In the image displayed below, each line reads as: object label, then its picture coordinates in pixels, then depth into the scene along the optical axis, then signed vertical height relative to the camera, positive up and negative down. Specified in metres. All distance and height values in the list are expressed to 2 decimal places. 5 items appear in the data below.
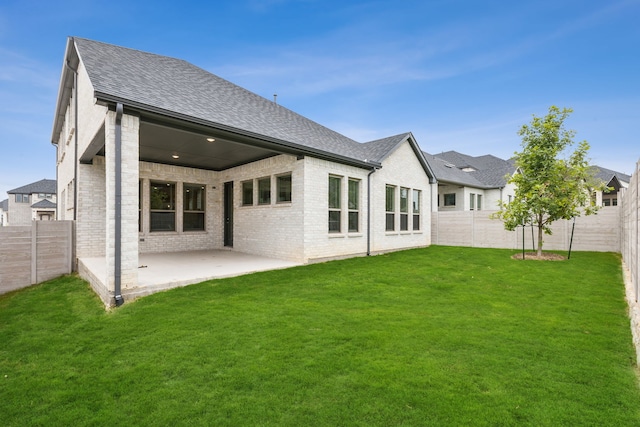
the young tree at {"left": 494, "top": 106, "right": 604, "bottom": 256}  10.68 +1.39
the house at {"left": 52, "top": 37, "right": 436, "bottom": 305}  5.73 +1.37
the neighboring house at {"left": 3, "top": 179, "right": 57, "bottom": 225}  45.25 +2.81
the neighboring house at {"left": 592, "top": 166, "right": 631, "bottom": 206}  28.27 +2.51
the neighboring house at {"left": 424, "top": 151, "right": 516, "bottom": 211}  19.35 +1.86
